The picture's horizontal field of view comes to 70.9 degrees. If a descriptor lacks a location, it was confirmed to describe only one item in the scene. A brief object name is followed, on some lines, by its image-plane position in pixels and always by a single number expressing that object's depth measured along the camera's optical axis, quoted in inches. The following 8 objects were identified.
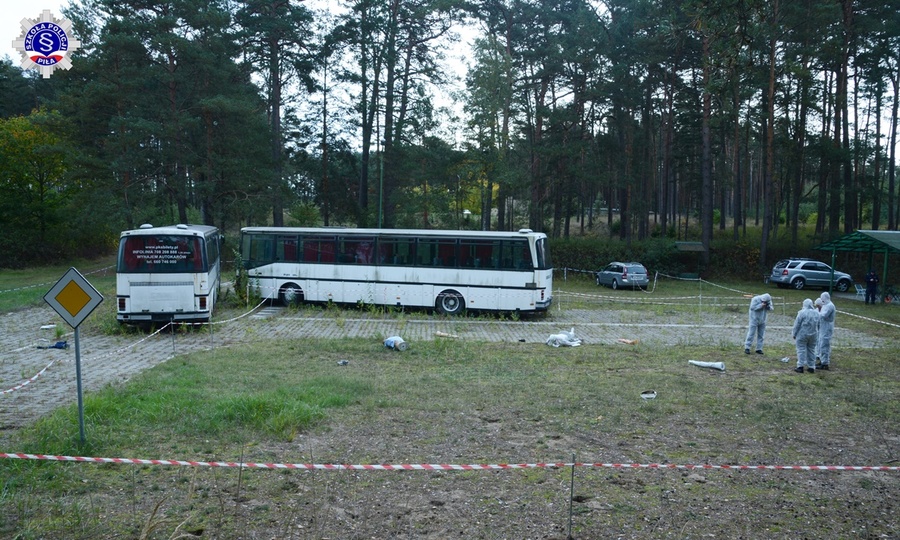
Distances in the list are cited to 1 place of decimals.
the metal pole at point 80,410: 275.7
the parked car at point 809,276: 1288.1
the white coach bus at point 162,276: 610.2
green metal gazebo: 999.6
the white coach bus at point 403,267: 780.0
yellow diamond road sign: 283.6
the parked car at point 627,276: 1263.5
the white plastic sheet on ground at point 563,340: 593.9
